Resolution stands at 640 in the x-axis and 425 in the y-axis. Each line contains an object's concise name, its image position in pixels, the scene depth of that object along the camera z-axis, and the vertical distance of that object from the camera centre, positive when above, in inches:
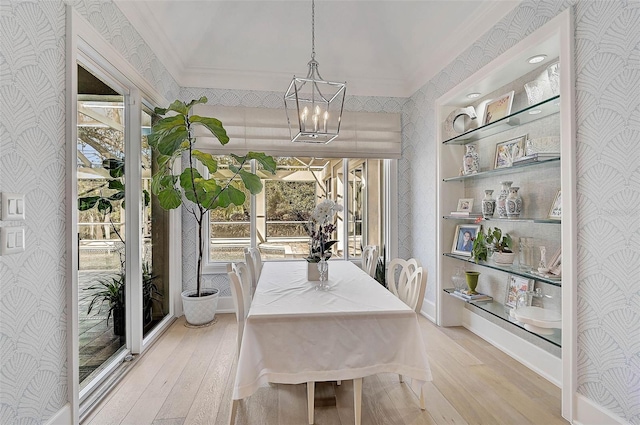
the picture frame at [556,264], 86.8 -13.2
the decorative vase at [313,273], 96.9 -16.9
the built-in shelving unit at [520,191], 76.0 +7.7
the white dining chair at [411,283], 81.0 -18.2
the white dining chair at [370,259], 117.4 -16.3
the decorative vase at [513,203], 100.6 +3.3
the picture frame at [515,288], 103.3 -23.3
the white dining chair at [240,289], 74.2 -17.9
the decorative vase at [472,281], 120.1 -23.8
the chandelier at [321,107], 152.8 +50.4
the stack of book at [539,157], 85.4 +15.1
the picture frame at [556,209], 88.6 +1.5
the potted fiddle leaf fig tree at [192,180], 113.0 +12.6
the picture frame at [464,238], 125.9 -9.2
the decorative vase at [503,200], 103.8 +4.5
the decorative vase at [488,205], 110.8 +3.1
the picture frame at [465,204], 128.2 +4.0
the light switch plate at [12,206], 53.1 +1.3
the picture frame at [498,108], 108.0 +35.6
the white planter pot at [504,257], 103.7 -13.4
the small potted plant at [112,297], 91.6 -24.0
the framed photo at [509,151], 105.9 +20.6
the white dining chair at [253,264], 112.4 -18.2
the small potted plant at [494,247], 104.5 -10.6
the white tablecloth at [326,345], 66.1 -26.4
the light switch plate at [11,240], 52.7 -4.2
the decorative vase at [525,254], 102.9 -12.3
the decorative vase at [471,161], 122.0 +19.4
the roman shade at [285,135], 151.9 +37.1
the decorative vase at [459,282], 126.7 -25.7
